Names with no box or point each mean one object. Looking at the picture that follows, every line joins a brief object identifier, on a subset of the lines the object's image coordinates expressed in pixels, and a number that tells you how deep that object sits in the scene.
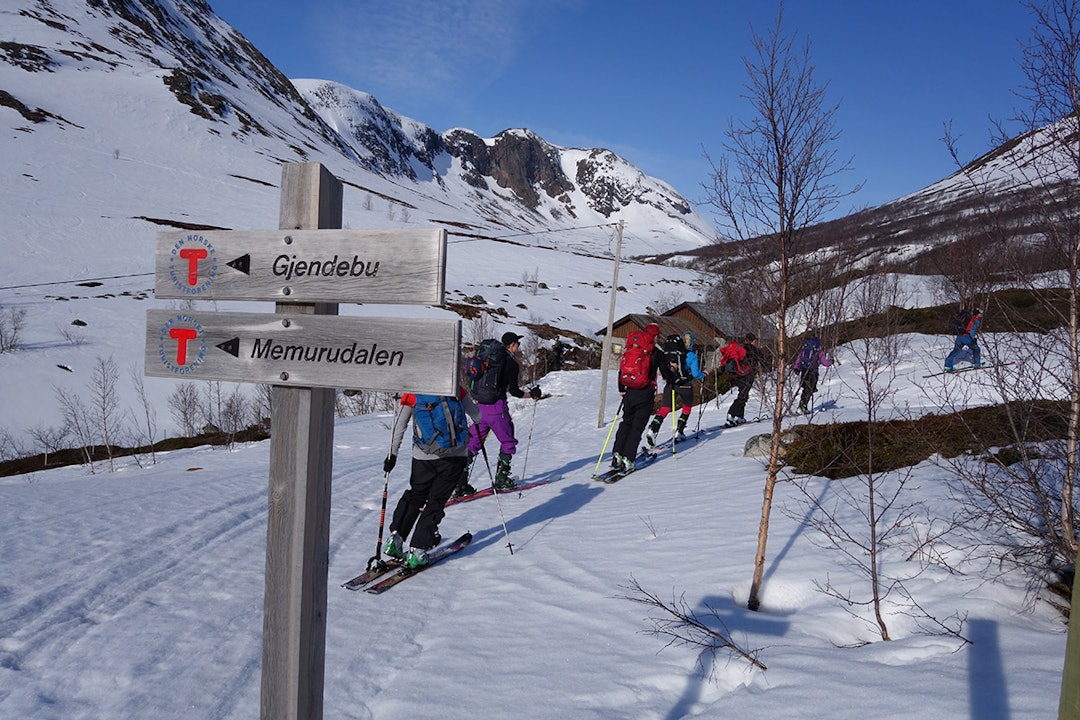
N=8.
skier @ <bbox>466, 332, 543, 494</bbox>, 8.16
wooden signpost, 2.28
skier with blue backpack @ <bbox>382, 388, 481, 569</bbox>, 5.66
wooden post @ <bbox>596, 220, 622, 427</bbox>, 15.94
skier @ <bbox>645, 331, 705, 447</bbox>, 10.28
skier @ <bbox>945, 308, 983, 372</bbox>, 12.52
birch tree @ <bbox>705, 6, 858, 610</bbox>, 4.39
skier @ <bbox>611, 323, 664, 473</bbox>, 9.00
